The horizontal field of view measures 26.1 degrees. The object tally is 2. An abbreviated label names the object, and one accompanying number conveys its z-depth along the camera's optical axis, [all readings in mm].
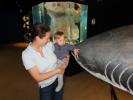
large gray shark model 1275
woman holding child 2098
